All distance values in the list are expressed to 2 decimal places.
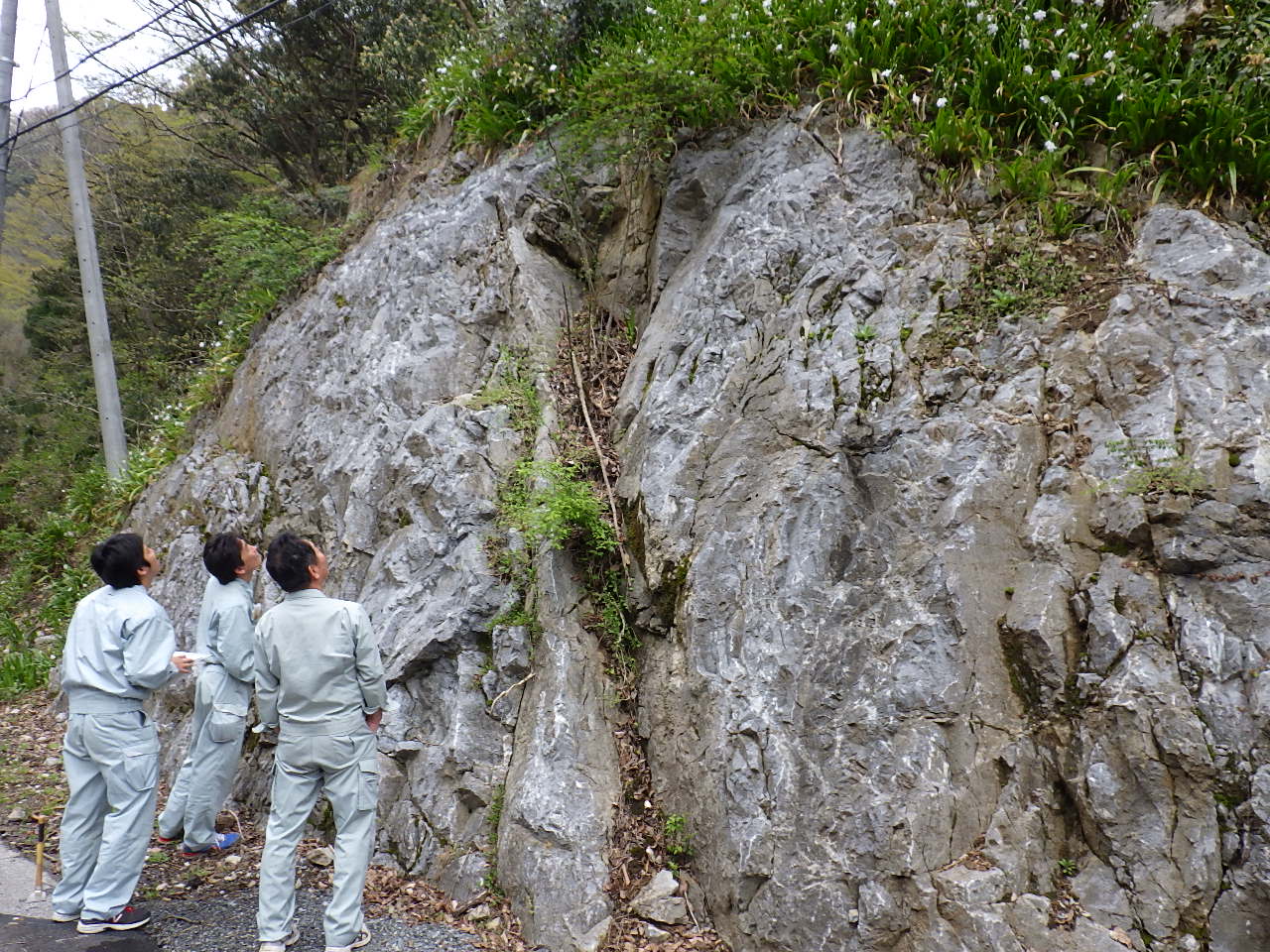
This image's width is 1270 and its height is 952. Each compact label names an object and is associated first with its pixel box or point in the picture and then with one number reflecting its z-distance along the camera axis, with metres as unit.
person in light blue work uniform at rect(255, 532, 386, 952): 3.86
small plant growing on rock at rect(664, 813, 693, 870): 4.35
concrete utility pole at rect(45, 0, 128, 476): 10.76
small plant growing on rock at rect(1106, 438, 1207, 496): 3.78
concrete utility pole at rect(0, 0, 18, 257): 7.84
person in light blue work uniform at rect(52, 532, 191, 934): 4.23
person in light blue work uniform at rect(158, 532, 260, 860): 4.98
